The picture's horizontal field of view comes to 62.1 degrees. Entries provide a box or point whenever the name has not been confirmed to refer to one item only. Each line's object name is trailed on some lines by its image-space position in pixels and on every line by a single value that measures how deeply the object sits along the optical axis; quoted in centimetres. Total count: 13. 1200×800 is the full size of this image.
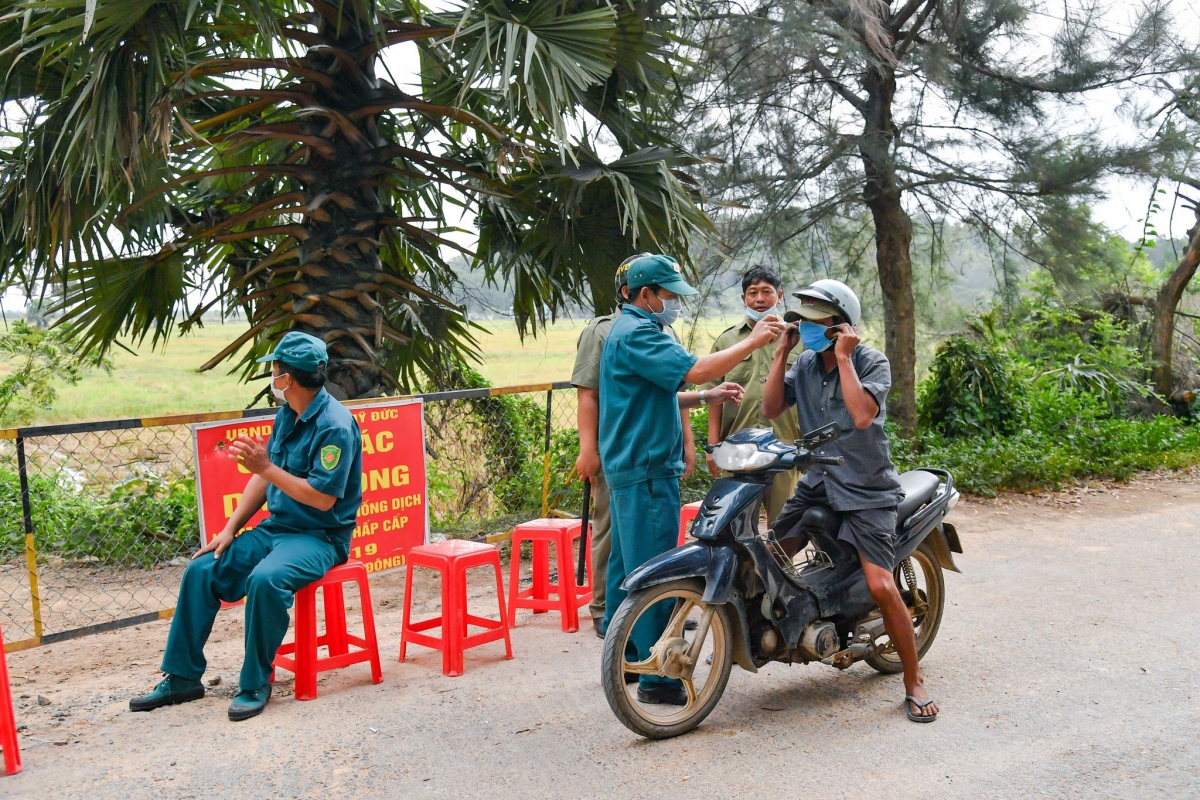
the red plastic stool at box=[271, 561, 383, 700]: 438
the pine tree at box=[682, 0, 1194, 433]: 925
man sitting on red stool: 420
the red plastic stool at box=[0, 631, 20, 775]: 370
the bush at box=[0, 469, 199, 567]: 717
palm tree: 559
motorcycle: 383
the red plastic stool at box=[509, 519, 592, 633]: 547
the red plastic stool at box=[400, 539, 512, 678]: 478
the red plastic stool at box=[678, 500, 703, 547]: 587
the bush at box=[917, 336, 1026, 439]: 1087
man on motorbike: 395
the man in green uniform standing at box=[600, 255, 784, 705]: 408
